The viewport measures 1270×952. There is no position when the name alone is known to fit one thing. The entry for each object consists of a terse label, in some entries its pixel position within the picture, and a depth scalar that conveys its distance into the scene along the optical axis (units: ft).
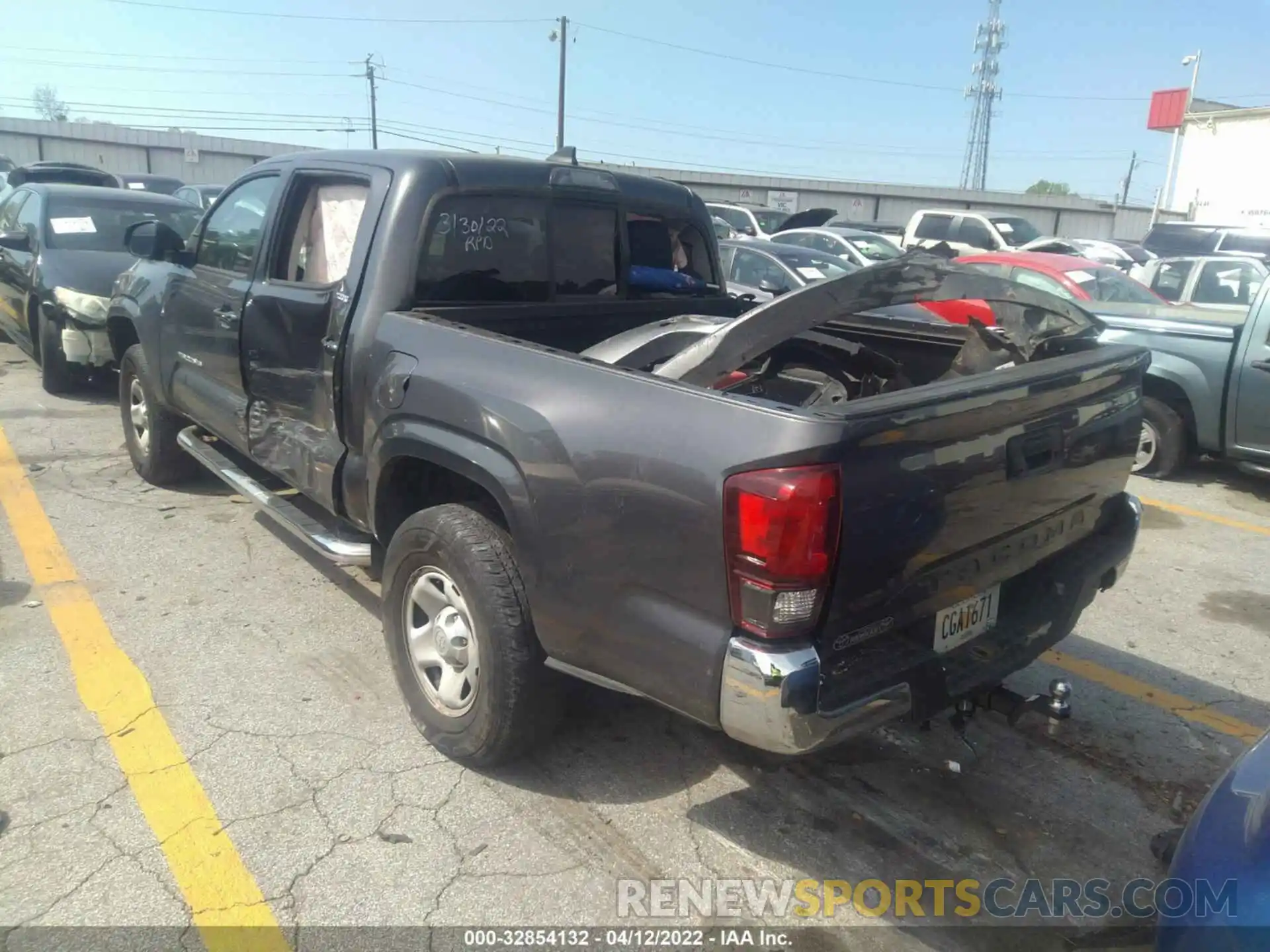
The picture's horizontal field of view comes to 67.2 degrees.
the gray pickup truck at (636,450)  7.80
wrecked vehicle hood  9.02
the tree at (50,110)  300.20
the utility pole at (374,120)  202.90
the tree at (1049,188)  332.64
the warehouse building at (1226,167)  105.40
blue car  5.71
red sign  132.05
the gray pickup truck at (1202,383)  22.47
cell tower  231.71
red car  30.71
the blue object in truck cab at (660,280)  14.76
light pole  121.08
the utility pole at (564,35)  151.53
